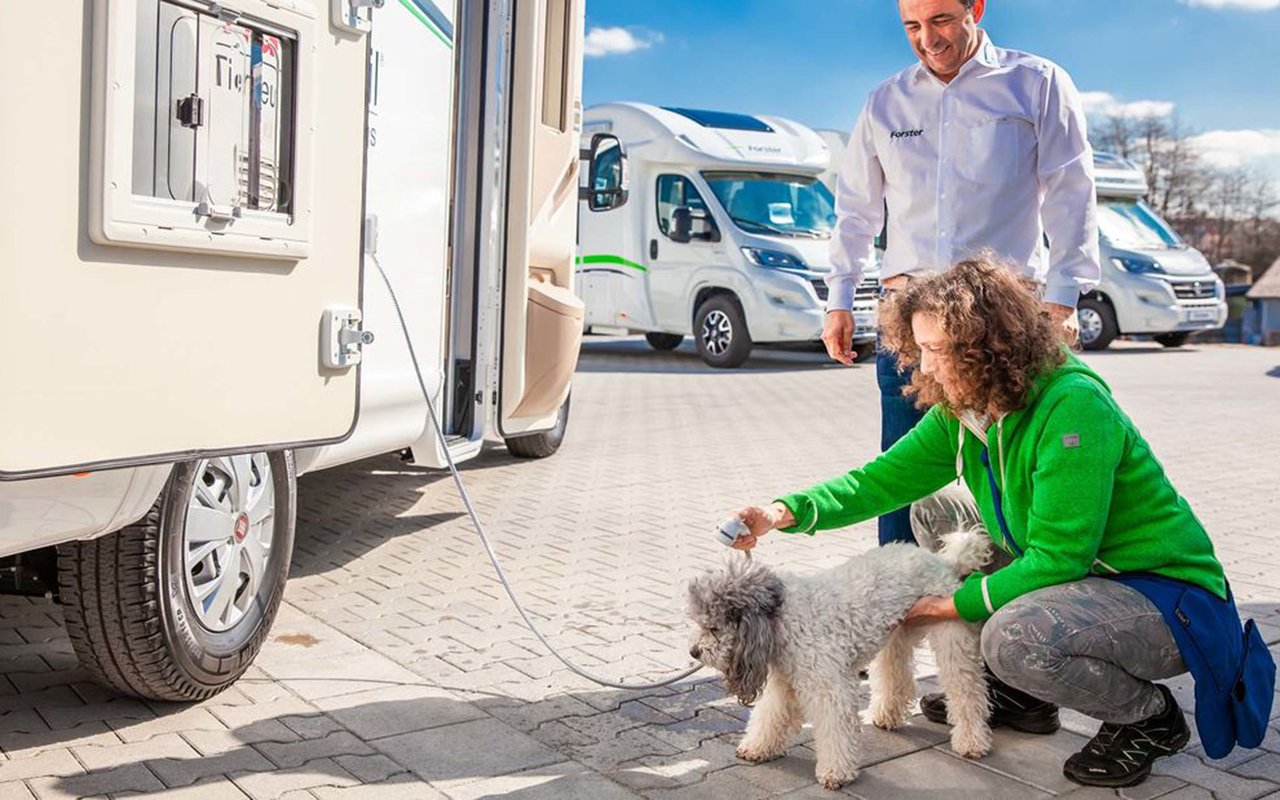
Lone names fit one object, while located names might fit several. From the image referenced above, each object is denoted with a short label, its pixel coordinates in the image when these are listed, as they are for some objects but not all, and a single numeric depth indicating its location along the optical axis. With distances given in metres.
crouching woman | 3.16
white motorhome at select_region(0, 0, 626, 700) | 2.53
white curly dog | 3.20
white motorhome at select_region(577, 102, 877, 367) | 15.14
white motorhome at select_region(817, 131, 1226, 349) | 18.70
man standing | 3.98
